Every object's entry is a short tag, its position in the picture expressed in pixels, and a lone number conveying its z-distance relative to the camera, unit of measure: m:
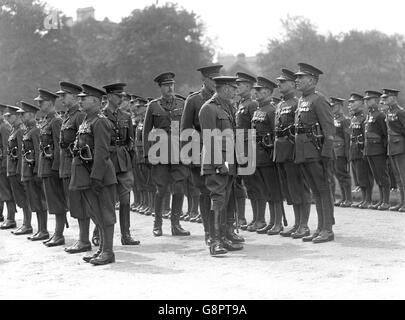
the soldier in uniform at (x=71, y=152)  9.81
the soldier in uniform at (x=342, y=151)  15.44
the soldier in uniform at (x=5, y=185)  13.75
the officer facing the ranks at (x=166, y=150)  11.65
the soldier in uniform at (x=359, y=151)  14.98
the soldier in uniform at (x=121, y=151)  10.41
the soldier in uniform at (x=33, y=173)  11.69
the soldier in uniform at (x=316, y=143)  10.01
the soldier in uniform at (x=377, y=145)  14.30
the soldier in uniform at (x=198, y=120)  9.80
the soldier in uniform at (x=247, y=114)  11.62
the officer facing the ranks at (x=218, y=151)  9.20
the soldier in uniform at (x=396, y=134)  13.66
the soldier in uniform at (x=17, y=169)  12.71
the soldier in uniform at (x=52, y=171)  10.80
